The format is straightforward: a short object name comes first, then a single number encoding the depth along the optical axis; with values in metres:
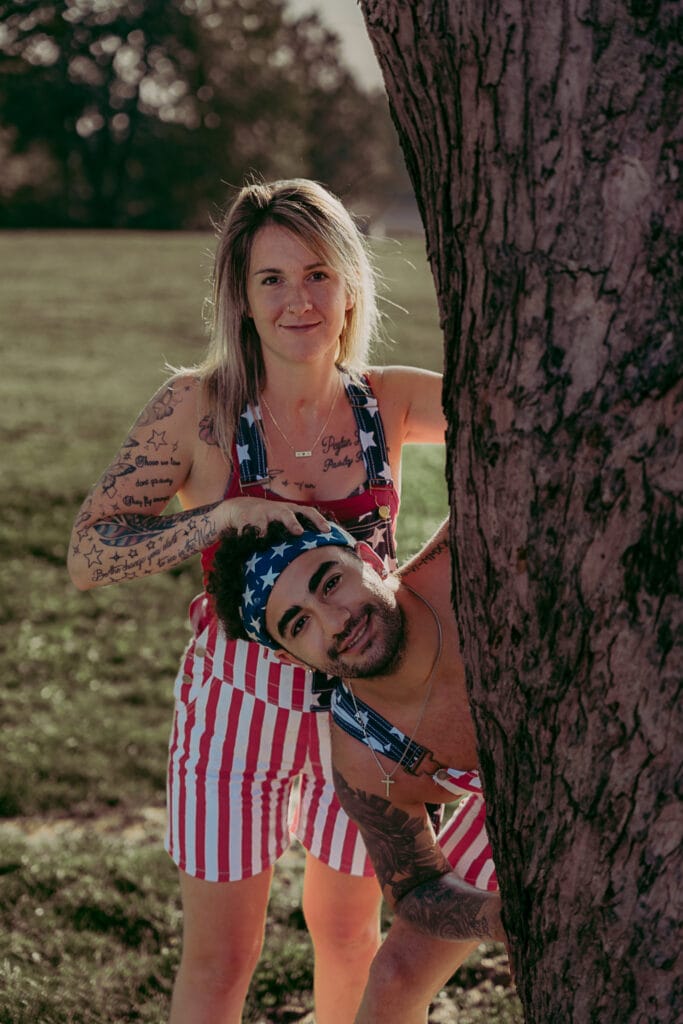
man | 2.54
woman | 2.79
